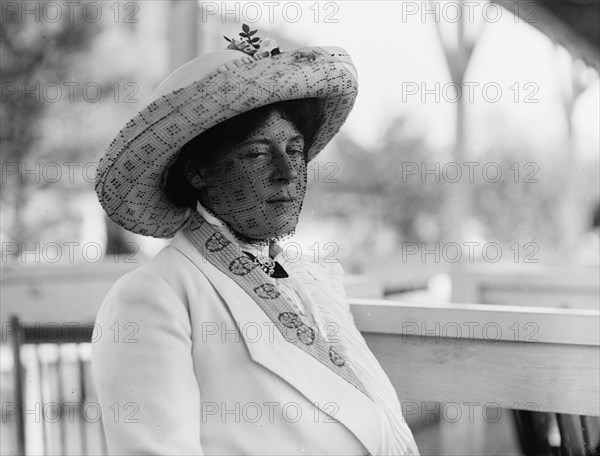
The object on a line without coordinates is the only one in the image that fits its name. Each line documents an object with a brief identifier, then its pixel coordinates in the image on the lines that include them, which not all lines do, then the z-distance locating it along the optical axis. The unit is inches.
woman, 40.5
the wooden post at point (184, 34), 97.6
